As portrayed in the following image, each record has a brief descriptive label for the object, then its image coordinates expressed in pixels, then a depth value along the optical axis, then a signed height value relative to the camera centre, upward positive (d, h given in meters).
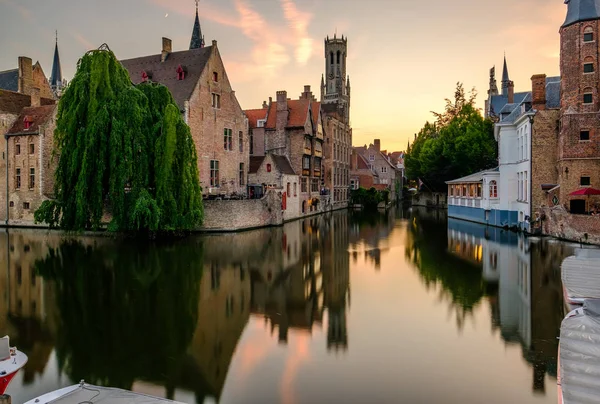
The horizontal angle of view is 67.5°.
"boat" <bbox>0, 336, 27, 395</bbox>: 5.65 -2.15
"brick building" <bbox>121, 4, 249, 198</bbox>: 32.78 +6.78
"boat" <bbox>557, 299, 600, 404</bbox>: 4.17 -1.72
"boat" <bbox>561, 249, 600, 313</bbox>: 8.20 -1.65
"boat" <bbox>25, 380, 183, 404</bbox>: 4.01 -1.84
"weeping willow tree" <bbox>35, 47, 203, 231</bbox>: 23.45 +2.20
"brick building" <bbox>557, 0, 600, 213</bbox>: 25.22 +4.79
